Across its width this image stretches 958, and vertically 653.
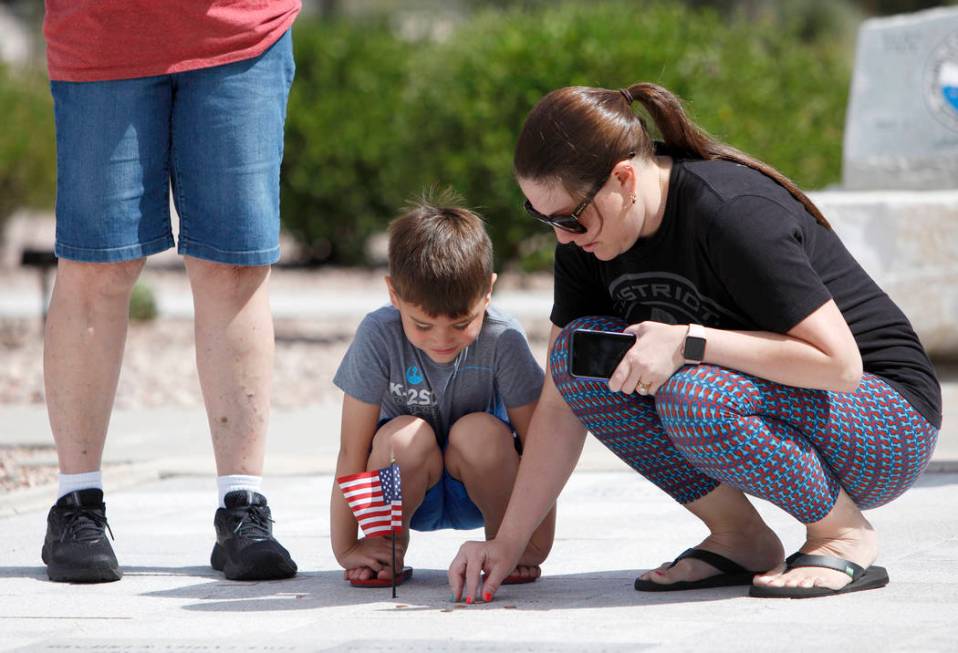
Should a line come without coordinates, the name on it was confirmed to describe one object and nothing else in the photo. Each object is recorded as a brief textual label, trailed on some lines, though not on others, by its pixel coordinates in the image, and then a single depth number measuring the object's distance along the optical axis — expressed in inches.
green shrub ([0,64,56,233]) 994.1
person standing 273.6
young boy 259.6
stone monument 508.7
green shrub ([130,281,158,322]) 738.8
